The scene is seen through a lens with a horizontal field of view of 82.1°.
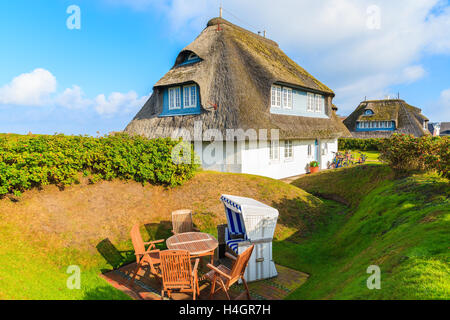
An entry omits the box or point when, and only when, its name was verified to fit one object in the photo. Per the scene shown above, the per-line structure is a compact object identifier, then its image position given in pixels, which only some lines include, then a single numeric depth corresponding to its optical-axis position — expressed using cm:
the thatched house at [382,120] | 4203
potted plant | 2203
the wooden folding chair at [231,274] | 507
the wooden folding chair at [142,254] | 591
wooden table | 596
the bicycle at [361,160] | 2396
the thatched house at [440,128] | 8783
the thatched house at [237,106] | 1627
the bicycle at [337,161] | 2405
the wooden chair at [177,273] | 502
